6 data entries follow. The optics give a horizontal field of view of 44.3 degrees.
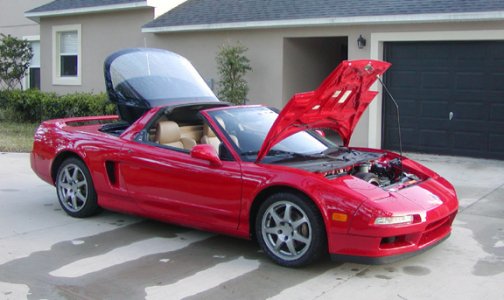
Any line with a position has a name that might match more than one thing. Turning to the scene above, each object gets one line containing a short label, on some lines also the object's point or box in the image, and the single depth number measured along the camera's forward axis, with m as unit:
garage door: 11.09
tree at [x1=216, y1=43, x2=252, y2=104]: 13.52
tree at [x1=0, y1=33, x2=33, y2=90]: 18.59
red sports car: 5.01
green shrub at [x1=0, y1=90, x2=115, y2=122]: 15.49
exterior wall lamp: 12.17
